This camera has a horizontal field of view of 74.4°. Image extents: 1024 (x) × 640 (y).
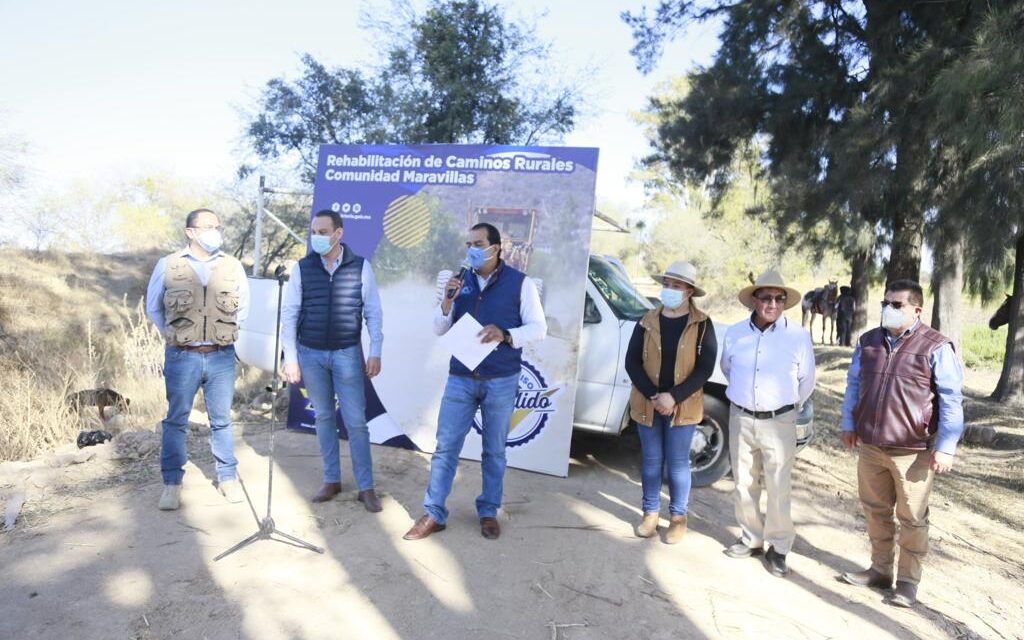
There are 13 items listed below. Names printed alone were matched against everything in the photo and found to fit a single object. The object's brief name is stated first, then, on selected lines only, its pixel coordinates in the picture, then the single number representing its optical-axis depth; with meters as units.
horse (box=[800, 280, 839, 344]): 20.50
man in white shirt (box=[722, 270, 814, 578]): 4.11
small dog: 6.58
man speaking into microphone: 4.18
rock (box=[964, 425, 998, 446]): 8.13
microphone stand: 4.08
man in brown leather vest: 3.68
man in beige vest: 4.45
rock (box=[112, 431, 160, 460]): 5.63
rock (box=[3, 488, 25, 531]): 4.28
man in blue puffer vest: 4.50
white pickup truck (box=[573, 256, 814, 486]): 5.60
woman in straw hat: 4.33
